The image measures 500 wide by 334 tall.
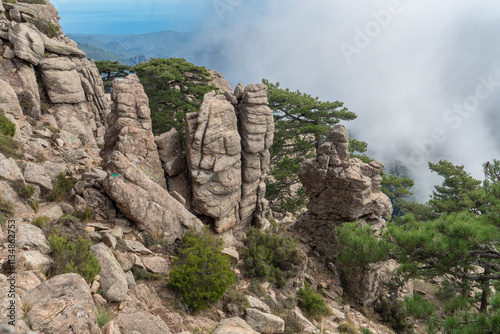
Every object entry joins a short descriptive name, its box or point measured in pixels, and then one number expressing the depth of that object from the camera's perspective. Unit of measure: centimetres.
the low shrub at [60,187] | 1129
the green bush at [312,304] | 1402
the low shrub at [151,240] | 1158
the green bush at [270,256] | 1404
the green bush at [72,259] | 707
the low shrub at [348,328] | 1352
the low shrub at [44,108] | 2128
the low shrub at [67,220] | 947
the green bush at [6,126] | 1350
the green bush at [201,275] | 933
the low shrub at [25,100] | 1906
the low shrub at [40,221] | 883
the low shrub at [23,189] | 976
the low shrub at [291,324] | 1099
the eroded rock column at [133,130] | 1638
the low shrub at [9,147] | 1201
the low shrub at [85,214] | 1105
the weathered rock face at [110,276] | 739
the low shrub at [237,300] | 1043
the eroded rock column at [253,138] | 1811
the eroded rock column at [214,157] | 1639
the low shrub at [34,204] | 989
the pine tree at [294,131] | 2445
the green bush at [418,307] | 706
